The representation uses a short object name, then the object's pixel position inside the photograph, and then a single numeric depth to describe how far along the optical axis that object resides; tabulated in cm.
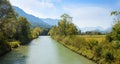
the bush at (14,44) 2160
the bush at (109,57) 1131
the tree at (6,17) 1719
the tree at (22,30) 2874
